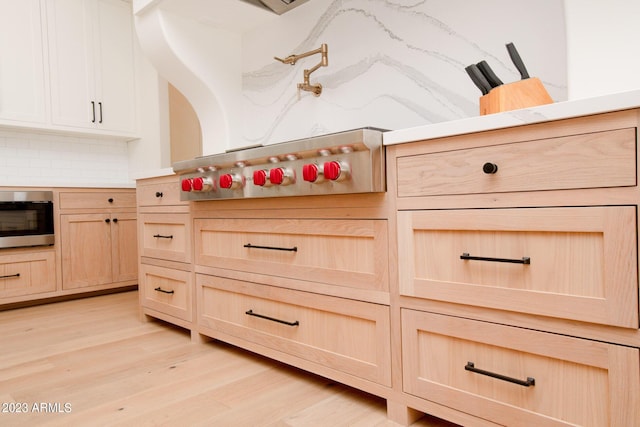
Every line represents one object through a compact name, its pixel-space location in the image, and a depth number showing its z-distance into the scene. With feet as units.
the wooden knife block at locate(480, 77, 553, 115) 3.64
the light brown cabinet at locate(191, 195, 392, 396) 4.15
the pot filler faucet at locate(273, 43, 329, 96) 6.43
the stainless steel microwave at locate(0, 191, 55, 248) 9.34
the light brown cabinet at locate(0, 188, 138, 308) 9.49
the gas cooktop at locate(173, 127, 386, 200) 3.96
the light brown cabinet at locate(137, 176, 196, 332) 6.69
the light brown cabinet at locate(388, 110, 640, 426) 2.76
